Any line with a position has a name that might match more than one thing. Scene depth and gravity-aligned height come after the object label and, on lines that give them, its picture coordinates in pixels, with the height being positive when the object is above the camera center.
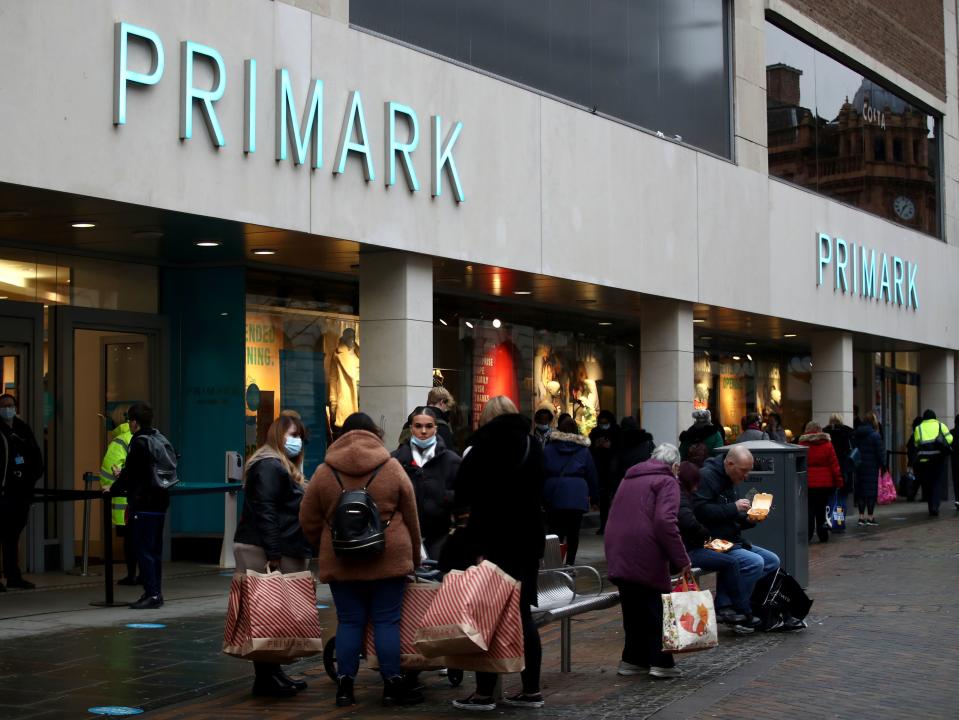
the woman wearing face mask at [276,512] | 8.80 -0.60
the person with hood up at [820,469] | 19.38 -0.77
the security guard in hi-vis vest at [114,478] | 14.03 -0.62
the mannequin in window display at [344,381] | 17.61 +0.42
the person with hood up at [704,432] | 17.33 -0.23
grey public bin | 13.39 -0.86
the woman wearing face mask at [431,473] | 9.63 -0.40
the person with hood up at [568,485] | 15.16 -0.76
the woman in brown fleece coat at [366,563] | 8.20 -0.85
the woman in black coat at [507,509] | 8.16 -0.55
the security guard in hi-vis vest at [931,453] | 25.88 -0.75
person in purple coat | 8.92 -0.87
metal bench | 9.02 -1.26
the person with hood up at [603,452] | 20.02 -0.55
